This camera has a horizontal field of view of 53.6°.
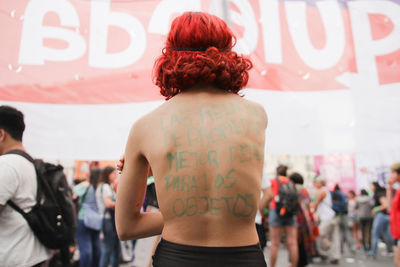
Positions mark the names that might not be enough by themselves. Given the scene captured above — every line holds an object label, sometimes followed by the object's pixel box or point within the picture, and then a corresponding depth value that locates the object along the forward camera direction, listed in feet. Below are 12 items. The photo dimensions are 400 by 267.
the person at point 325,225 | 30.37
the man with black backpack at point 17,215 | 8.43
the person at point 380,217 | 30.30
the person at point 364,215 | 36.23
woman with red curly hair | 5.05
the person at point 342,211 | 35.17
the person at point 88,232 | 20.15
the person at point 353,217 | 41.83
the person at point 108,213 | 20.90
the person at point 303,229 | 23.17
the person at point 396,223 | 18.35
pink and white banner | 10.25
